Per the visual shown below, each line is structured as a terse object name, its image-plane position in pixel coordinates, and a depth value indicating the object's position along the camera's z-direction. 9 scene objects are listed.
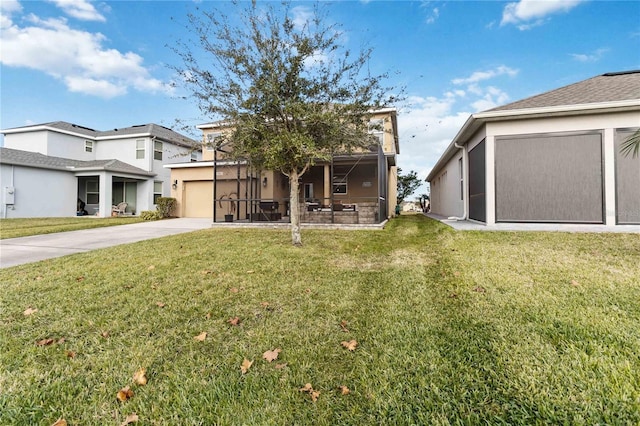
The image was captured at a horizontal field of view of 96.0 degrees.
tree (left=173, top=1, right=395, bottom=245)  6.17
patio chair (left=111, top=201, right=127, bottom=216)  18.22
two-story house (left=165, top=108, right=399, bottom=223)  11.70
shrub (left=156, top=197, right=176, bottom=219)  16.25
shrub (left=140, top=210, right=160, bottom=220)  15.48
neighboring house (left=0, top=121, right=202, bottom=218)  15.57
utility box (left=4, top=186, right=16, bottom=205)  14.76
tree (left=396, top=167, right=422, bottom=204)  32.62
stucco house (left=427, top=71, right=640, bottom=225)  7.71
